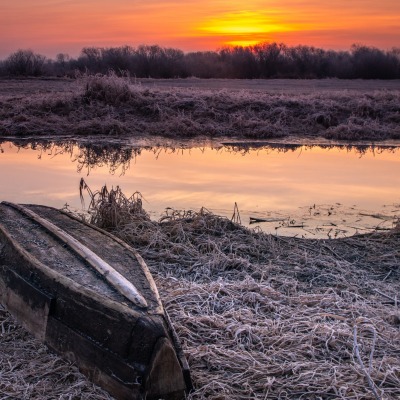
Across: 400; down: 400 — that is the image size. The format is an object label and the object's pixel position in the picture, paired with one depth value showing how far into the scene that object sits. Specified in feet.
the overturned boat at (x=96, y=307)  12.87
